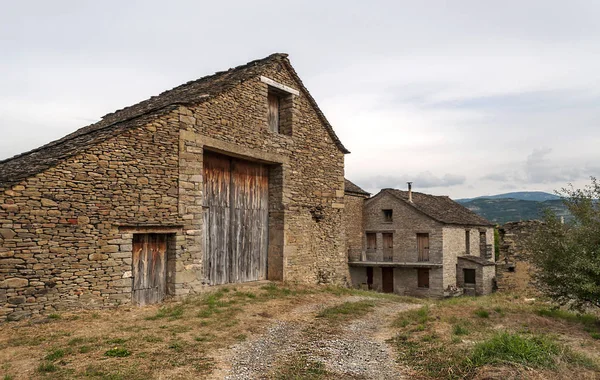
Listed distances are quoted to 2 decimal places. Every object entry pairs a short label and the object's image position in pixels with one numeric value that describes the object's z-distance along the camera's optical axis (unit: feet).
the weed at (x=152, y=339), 22.68
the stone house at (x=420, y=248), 89.71
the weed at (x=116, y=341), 22.25
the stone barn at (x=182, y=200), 26.43
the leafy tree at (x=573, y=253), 28.04
